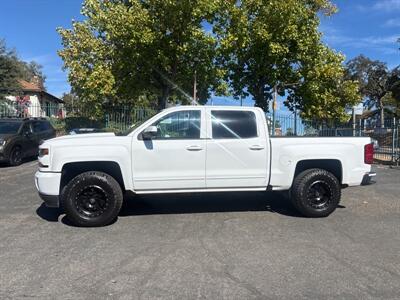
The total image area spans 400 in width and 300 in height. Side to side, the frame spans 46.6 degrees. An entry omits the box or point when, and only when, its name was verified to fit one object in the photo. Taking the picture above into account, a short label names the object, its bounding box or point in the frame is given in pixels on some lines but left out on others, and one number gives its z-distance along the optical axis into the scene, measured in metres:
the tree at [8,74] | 41.81
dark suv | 16.31
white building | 28.78
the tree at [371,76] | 68.25
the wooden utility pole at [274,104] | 27.02
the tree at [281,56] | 27.36
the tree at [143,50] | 23.38
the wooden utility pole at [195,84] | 25.03
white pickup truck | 7.43
